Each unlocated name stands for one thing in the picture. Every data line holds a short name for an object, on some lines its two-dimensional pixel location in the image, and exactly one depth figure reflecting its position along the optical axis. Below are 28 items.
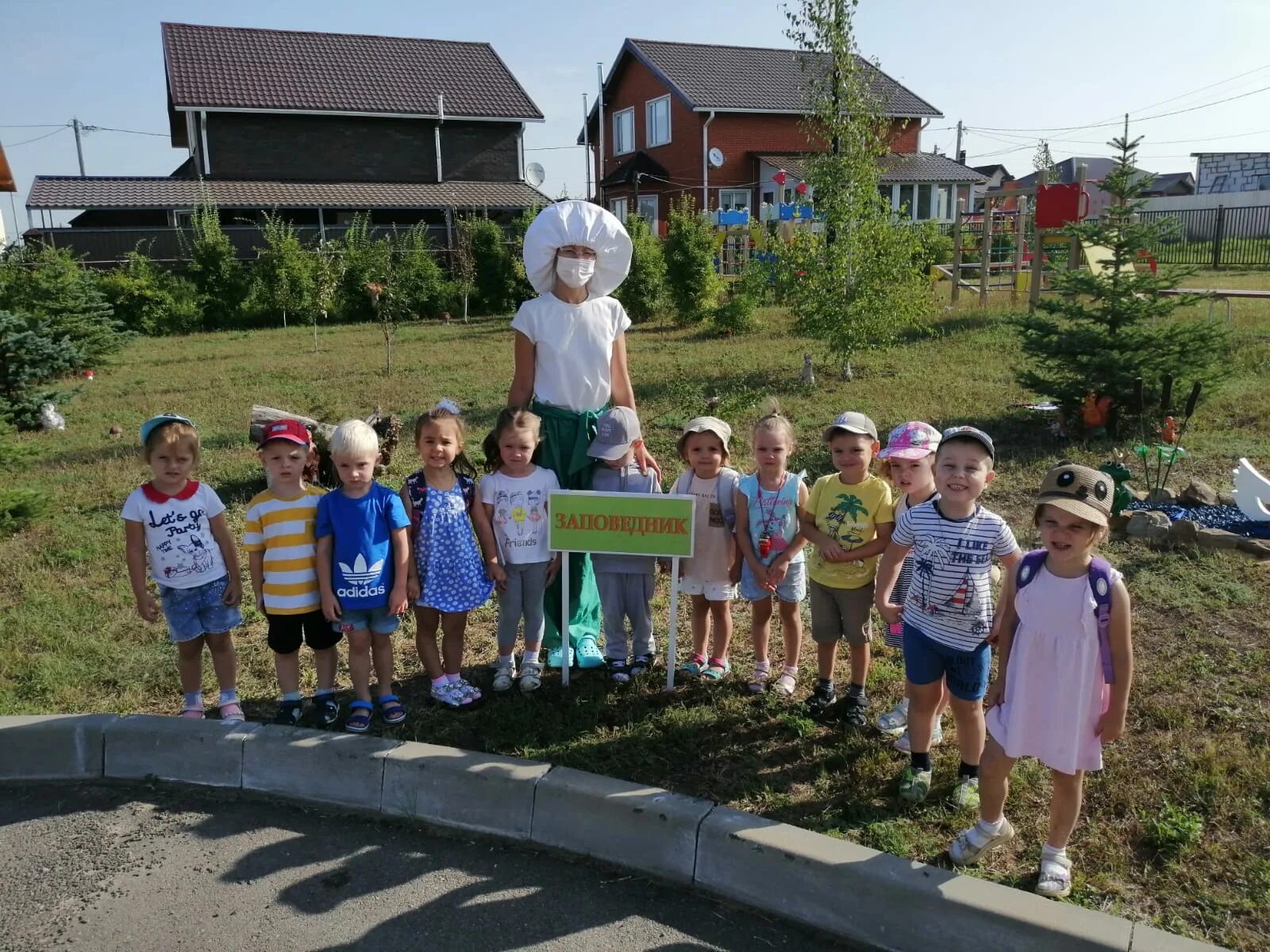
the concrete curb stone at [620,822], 3.13
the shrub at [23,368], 10.56
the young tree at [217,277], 23.39
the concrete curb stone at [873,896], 2.62
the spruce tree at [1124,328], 7.88
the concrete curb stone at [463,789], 3.38
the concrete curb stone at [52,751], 3.82
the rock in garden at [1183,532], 5.86
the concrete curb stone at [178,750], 3.73
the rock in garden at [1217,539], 5.73
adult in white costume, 4.14
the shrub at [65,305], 14.55
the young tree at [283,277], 22.72
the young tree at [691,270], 18.81
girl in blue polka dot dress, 4.04
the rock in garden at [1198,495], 6.54
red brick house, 32.50
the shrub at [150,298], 22.06
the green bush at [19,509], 6.91
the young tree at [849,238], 11.78
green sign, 3.94
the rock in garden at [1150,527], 5.97
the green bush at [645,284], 20.08
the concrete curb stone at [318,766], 3.57
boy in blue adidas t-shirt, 3.81
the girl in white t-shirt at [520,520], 4.11
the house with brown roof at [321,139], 27.22
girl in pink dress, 2.70
